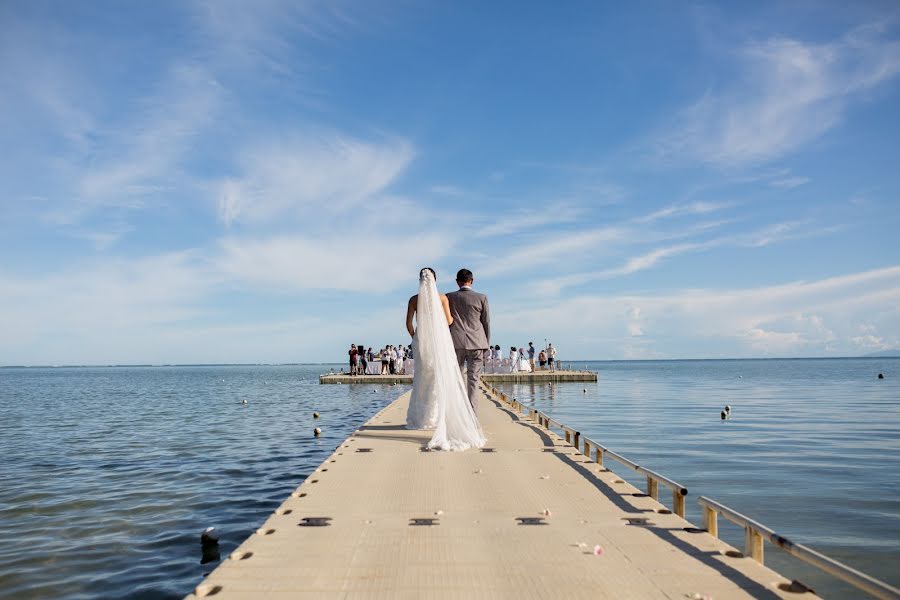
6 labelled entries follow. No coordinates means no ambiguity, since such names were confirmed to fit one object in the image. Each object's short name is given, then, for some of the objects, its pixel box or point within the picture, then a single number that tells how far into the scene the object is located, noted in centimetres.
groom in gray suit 998
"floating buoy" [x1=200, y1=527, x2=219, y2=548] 708
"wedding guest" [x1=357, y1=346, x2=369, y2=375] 4584
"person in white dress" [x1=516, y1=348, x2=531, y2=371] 4503
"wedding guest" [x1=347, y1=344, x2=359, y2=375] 4427
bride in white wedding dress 876
